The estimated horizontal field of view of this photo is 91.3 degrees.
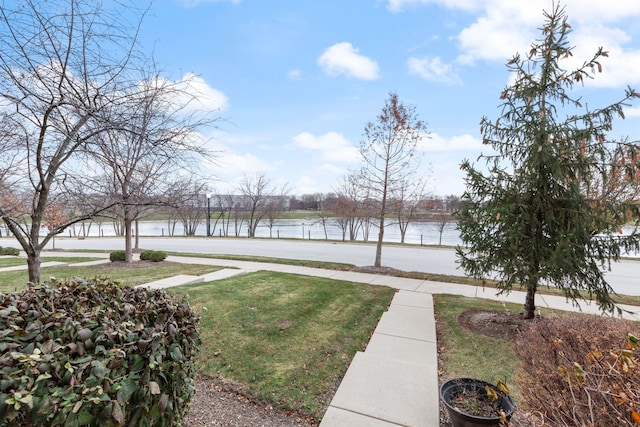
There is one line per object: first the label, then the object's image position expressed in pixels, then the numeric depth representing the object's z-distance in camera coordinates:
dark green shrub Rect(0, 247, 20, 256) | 13.88
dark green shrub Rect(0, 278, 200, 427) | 1.33
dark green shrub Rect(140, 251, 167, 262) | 11.09
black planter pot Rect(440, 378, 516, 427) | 2.40
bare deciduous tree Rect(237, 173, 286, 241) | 28.91
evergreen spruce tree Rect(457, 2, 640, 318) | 4.33
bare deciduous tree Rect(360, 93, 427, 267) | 9.46
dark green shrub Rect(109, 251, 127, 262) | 10.89
